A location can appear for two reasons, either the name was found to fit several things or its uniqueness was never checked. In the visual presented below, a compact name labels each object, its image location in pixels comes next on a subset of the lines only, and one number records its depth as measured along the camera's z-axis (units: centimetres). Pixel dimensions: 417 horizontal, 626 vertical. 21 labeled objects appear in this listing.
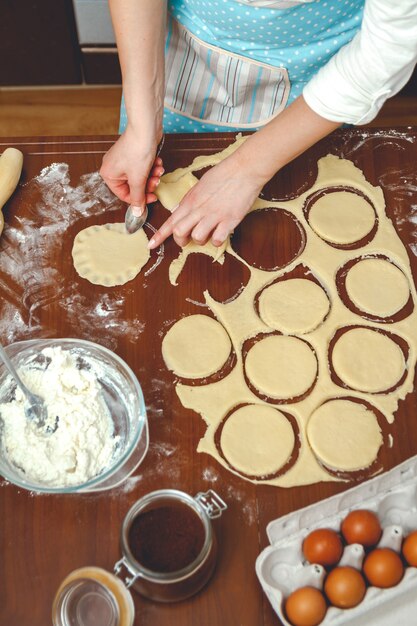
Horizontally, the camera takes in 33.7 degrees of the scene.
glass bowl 113
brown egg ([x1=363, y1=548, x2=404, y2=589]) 100
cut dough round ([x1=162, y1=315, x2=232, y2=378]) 125
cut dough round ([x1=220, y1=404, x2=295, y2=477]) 117
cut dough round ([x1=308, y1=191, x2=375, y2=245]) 141
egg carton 100
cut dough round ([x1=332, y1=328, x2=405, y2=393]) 126
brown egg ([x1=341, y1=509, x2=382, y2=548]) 104
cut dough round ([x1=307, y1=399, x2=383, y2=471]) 118
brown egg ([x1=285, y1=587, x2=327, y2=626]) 98
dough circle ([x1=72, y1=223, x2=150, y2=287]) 133
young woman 116
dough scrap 119
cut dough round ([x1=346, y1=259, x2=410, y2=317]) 134
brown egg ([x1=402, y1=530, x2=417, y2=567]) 102
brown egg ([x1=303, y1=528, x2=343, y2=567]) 102
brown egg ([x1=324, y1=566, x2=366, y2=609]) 99
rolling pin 136
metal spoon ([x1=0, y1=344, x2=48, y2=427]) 114
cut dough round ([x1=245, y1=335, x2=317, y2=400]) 125
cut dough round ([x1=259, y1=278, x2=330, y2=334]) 132
